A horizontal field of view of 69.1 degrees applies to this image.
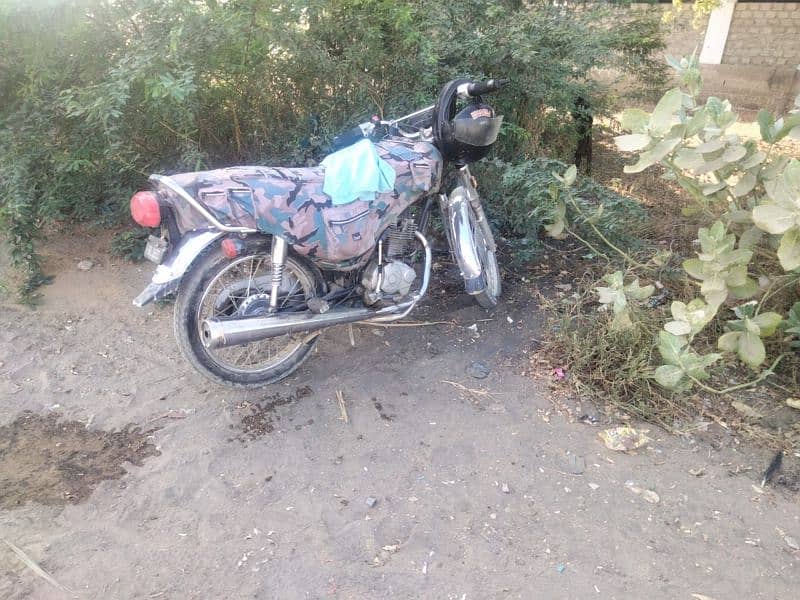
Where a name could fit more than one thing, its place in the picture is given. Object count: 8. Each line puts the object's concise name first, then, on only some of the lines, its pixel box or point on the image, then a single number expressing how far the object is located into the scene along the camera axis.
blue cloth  2.60
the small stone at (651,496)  2.41
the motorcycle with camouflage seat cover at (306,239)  2.39
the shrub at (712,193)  2.57
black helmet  2.89
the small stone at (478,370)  3.11
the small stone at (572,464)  2.54
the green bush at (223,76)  2.98
